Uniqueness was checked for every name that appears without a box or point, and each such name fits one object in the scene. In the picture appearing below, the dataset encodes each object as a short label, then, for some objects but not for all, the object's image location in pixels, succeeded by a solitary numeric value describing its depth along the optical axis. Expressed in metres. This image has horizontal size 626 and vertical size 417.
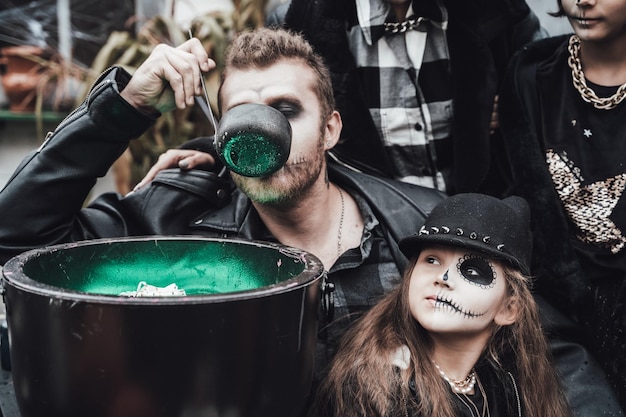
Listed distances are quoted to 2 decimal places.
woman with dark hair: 1.94
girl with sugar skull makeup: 1.63
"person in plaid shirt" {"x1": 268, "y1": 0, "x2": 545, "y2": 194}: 2.28
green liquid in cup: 1.59
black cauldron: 1.17
